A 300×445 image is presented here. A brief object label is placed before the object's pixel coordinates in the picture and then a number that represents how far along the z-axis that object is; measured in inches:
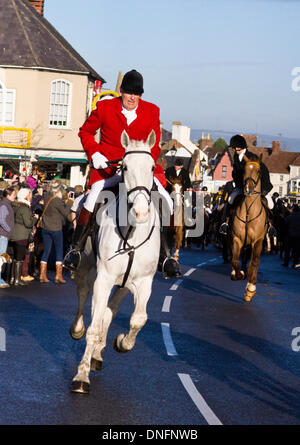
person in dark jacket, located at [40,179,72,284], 686.9
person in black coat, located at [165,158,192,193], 902.4
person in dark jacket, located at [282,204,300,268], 1013.8
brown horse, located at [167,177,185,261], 907.4
